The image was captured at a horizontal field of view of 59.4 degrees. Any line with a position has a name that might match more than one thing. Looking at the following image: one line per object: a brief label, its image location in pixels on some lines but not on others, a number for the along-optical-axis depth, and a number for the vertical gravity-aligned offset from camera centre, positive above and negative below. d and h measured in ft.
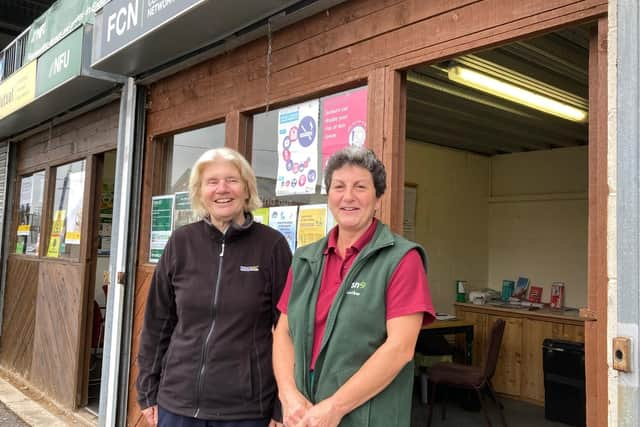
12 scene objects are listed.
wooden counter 18.94 -2.81
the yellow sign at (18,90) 15.58 +4.46
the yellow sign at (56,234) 18.74 +0.29
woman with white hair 6.33 -0.74
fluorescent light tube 13.45 +4.46
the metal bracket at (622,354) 5.09 -0.82
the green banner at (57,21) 14.92 +6.48
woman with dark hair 4.85 -0.56
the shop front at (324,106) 6.01 +2.62
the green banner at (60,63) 13.23 +4.50
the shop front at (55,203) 15.23 +1.39
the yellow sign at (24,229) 21.40 +0.49
